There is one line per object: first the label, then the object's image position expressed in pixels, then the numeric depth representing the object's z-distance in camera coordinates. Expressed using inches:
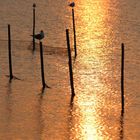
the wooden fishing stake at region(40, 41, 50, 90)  1954.7
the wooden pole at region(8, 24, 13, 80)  2032.6
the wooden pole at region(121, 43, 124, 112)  1804.9
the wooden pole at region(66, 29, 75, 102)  1868.8
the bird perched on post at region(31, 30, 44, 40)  1935.5
